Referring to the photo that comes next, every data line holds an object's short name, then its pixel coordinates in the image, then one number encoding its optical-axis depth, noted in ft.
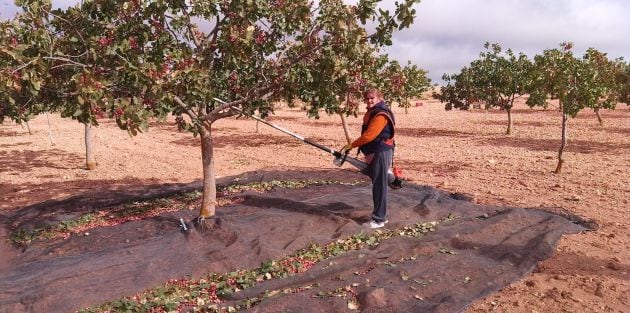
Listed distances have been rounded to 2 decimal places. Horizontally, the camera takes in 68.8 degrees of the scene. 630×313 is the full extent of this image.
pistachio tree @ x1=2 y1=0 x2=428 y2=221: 17.94
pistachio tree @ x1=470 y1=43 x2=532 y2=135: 78.84
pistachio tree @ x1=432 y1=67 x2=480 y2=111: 87.10
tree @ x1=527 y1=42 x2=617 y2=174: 43.62
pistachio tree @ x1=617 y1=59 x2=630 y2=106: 95.67
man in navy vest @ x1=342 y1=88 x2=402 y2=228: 23.31
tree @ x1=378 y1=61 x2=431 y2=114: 49.79
